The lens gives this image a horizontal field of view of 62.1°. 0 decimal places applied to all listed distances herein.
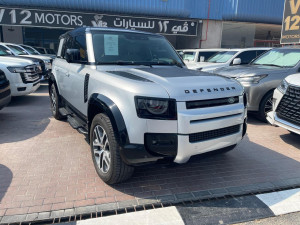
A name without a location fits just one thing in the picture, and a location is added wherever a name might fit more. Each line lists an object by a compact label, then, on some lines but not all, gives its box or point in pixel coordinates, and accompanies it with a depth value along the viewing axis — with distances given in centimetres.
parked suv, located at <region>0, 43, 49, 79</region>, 858
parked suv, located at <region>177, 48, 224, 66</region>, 1008
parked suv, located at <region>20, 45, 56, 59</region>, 1208
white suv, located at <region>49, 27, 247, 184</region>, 252
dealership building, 1418
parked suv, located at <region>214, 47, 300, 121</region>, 564
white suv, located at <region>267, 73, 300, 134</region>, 414
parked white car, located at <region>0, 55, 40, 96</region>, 698
